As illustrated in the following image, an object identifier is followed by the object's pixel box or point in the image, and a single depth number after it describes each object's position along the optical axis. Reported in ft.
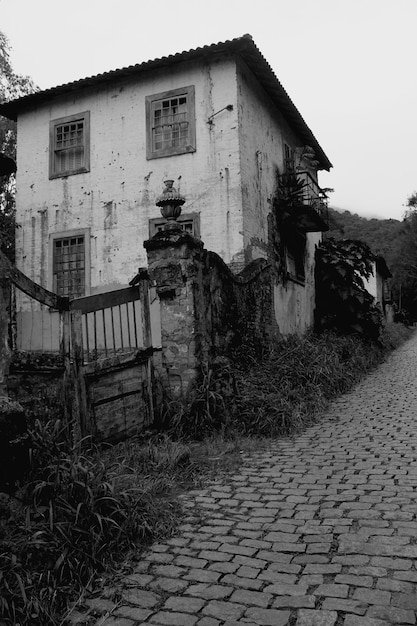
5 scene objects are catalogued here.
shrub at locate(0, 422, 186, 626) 8.36
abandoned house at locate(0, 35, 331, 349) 35.17
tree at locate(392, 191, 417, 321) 154.81
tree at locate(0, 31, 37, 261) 57.00
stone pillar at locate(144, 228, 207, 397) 20.67
